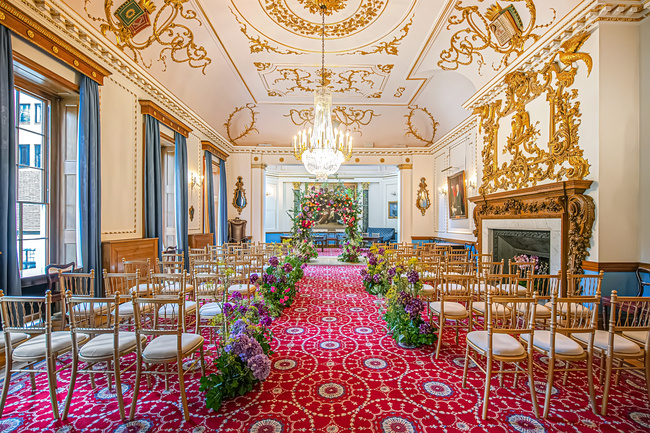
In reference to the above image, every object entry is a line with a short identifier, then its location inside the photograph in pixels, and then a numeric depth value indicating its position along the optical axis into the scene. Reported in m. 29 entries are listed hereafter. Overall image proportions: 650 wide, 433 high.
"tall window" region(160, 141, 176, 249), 8.07
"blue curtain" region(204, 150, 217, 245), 9.74
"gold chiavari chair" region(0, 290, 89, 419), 2.31
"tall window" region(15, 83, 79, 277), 4.32
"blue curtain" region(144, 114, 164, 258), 6.27
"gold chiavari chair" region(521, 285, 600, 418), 2.38
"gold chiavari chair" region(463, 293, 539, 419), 2.35
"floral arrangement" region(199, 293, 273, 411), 2.53
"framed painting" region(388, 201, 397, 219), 17.84
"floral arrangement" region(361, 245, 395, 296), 5.90
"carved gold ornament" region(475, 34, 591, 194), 4.67
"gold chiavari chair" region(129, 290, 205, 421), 2.32
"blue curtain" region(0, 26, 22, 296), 3.36
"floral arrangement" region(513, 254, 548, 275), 5.35
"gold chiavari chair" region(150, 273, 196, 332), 3.39
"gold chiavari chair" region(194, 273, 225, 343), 3.65
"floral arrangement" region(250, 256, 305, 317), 4.91
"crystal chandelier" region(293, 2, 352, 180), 6.66
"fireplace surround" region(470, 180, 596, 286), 4.43
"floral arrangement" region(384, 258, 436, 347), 3.74
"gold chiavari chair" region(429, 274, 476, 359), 3.43
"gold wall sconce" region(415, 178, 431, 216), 12.19
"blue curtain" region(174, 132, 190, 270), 7.73
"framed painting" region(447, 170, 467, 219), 9.26
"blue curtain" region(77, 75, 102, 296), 4.63
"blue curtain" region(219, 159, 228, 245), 11.07
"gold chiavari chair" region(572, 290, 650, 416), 2.41
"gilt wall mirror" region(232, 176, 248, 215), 12.20
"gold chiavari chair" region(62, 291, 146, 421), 2.30
